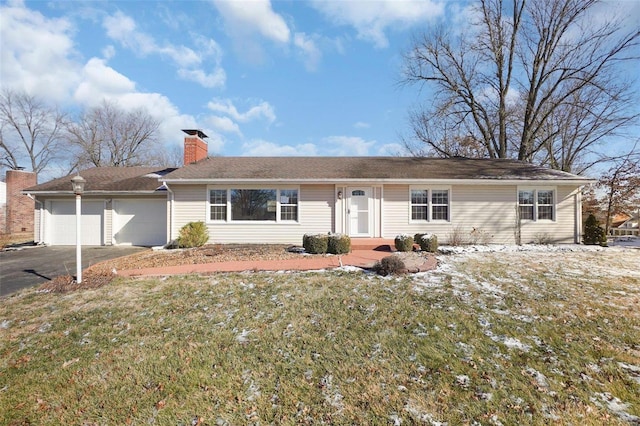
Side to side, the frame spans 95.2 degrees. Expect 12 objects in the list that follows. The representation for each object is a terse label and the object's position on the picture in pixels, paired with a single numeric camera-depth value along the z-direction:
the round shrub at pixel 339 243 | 9.52
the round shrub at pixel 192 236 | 11.04
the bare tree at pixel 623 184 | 16.25
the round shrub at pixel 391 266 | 6.59
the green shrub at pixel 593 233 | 11.62
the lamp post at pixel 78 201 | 6.49
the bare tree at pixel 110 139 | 29.20
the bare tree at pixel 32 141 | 28.83
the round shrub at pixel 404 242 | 9.70
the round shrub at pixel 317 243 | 9.52
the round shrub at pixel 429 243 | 9.78
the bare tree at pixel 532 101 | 16.95
